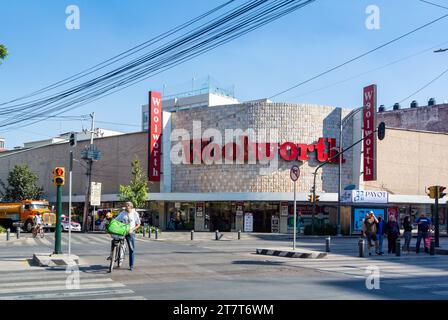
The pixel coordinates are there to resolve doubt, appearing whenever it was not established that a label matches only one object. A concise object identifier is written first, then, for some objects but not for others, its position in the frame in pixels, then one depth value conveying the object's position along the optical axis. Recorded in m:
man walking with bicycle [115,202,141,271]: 13.74
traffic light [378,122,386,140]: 28.69
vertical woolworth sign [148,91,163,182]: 47.59
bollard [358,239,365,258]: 20.34
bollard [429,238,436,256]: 21.80
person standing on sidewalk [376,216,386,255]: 21.28
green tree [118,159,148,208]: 43.50
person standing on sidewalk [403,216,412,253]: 22.52
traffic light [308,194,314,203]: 38.95
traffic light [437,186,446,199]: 24.91
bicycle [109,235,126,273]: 13.50
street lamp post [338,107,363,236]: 44.92
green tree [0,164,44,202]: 59.22
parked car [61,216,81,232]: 43.45
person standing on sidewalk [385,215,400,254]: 21.78
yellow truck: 42.88
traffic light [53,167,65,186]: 16.39
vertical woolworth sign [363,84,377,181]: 44.88
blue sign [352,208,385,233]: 41.38
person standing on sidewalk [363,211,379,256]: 21.28
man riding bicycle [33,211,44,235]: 32.22
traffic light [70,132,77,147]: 24.93
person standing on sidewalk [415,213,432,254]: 22.11
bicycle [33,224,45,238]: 32.19
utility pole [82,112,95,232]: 44.58
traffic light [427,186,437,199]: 24.73
